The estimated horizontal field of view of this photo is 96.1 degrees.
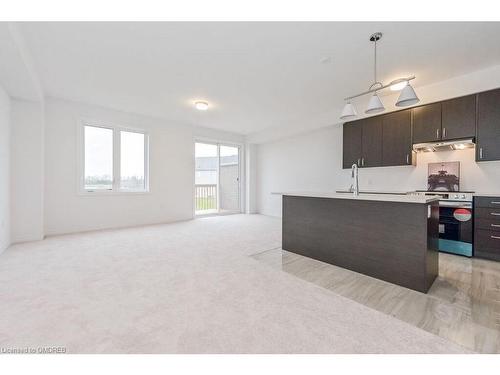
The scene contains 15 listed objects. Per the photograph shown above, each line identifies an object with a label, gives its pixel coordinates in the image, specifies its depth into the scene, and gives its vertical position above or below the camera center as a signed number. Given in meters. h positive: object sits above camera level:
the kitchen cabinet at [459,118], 3.20 +1.01
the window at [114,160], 4.75 +0.57
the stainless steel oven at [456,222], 3.13 -0.52
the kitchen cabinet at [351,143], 4.52 +0.89
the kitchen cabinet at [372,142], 4.19 +0.84
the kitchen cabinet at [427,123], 3.50 +1.01
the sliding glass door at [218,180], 6.95 +0.17
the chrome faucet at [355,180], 2.73 +0.07
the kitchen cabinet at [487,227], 2.94 -0.54
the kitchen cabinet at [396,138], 3.83 +0.84
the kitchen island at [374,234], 2.11 -0.53
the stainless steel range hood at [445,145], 3.27 +0.64
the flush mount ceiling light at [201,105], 4.43 +1.61
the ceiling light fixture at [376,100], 2.29 +0.93
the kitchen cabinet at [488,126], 3.01 +0.82
